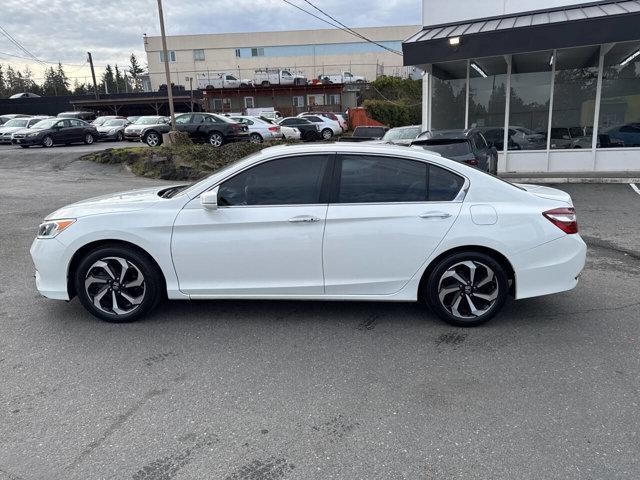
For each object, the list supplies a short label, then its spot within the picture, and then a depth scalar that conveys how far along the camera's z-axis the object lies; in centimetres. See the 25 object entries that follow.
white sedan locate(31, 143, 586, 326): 417
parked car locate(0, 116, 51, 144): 2814
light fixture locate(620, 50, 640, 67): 1330
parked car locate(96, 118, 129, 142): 2881
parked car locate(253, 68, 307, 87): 4569
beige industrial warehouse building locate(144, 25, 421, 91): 6512
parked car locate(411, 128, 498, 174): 950
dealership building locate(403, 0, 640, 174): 1256
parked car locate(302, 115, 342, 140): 2764
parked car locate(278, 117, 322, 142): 2730
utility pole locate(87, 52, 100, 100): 5803
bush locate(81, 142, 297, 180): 1612
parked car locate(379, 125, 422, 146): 1538
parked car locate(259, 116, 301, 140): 2637
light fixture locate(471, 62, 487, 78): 1445
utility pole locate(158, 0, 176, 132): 1833
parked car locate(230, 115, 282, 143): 2438
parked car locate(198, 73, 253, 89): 4628
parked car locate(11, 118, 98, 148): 2461
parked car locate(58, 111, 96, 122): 3577
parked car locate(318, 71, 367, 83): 4713
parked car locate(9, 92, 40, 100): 4958
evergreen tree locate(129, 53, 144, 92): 11646
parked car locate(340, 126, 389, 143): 1657
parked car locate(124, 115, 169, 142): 2167
